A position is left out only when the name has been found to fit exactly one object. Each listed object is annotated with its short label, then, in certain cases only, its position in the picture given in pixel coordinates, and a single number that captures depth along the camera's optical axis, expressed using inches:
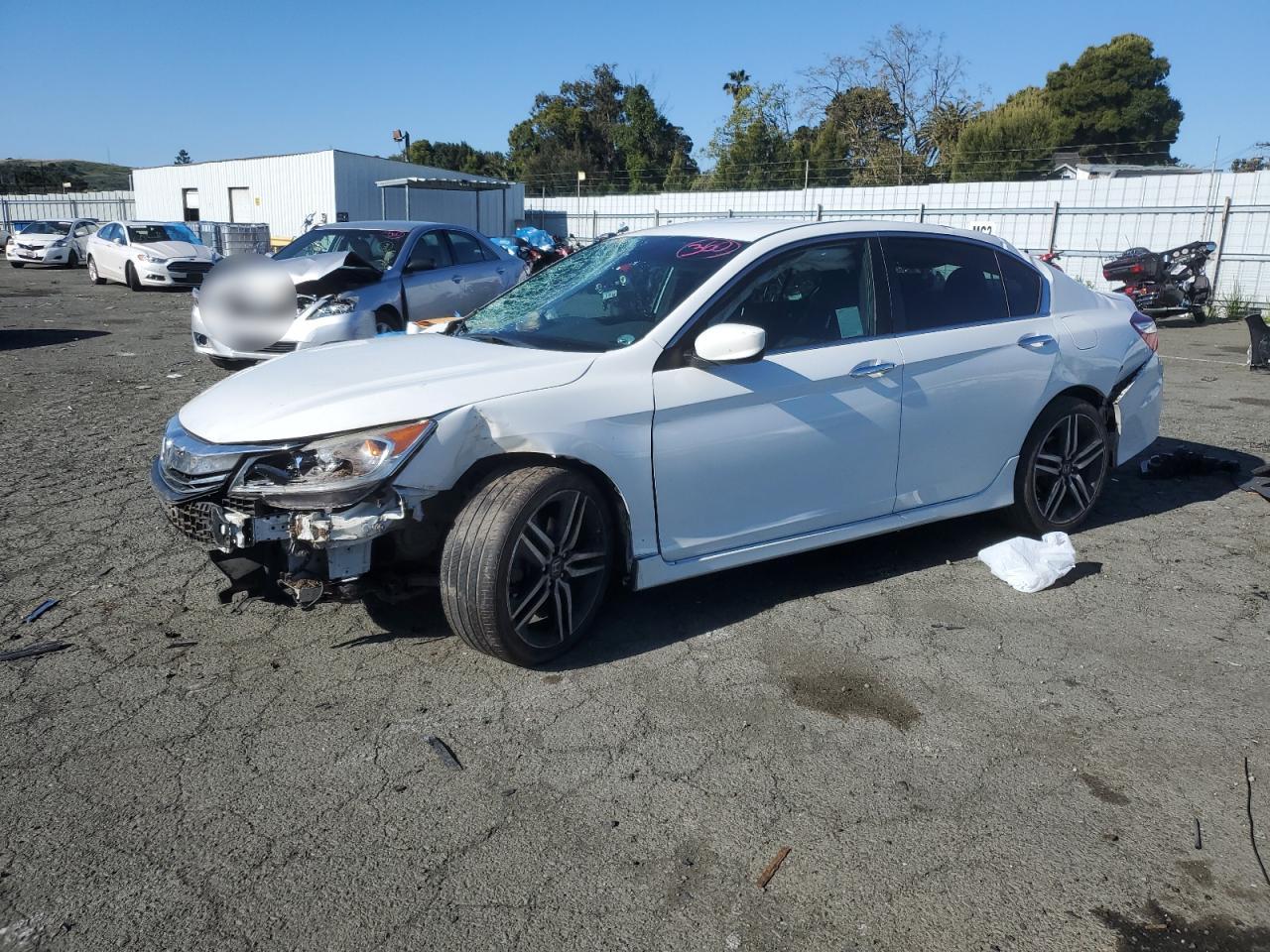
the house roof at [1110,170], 1215.6
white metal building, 1279.5
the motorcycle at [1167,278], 612.7
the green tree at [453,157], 3206.2
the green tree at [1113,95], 2103.8
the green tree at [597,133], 2498.8
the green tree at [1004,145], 1208.2
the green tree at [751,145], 1601.9
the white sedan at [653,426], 131.5
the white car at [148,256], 811.4
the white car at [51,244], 1131.3
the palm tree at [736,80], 2256.4
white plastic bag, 177.6
